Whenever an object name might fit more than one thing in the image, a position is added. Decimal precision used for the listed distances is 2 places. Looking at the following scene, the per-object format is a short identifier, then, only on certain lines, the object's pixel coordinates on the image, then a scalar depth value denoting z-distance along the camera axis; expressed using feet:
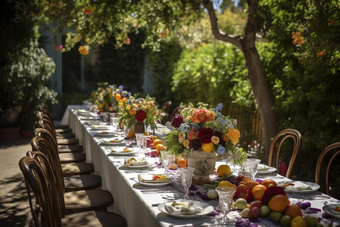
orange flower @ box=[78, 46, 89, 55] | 15.47
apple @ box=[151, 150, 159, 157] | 8.22
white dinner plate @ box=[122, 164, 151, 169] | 7.03
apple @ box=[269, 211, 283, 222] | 4.36
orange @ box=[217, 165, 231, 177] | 6.36
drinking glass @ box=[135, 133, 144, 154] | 8.41
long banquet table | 4.48
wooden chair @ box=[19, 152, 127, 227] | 4.56
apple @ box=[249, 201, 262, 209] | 4.60
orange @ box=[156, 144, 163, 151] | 8.25
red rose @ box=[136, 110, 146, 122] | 10.49
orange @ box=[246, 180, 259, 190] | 5.41
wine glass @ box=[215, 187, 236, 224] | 4.19
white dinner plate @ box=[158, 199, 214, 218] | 4.41
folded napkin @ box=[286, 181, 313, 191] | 5.73
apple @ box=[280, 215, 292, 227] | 4.21
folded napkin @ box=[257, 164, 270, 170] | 7.04
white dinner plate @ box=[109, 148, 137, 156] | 8.40
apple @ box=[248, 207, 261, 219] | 4.46
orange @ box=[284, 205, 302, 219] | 4.32
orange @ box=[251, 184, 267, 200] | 5.06
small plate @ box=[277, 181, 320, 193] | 5.64
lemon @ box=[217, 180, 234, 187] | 5.34
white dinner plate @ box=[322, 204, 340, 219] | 4.55
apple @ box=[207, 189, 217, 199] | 5.27
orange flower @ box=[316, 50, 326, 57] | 9.12
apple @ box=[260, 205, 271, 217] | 4.53
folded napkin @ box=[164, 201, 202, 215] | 4.49
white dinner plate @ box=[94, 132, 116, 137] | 11.33
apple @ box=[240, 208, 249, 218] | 4.52
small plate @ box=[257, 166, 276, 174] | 6.89
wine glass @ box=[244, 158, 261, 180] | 6.03
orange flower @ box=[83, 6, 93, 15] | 12.93
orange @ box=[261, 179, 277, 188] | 5.53
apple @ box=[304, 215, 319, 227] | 4.03
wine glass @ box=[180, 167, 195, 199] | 5.03
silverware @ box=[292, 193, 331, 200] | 5.47
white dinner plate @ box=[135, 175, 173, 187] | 5.79
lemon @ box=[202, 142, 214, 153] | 5.78
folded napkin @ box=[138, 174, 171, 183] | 5.87
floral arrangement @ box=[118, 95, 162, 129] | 10.73
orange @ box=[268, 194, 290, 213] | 4.41
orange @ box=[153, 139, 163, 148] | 8.75
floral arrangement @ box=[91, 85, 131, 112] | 14.89
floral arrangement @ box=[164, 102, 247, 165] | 5.79
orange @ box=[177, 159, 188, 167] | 6.75
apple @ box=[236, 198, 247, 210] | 4.78
